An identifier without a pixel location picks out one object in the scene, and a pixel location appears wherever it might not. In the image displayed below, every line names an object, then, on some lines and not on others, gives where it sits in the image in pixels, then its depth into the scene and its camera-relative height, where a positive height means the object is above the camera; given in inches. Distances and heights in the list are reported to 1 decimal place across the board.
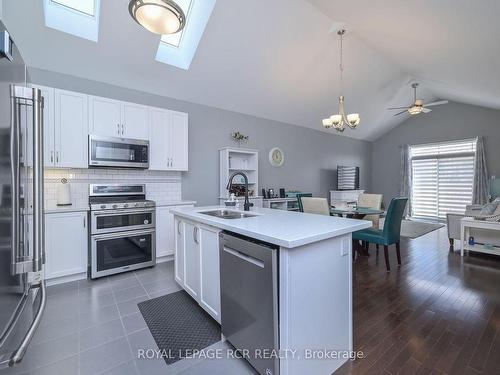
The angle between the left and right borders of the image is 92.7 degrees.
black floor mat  72.1 -47.9
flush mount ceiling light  62.6 +47.8
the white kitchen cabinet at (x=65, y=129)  113.5 +28.3
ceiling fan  192.4 +63.4
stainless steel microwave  123.0 +18.4
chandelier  150.8 +42.8
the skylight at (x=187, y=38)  128.6 +87.4
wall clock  224.1 +28.0
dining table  144.5 -16.3
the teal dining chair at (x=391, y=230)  126.6 -24.1
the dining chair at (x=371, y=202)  176.9 -12.6
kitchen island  51.4 -24.9
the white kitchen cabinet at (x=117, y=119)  125.4 +37.4
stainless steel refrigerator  35.9 -3.1
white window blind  269.1 +10.1
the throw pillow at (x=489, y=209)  153.4 -15.1
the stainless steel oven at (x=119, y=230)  118.2 -23.3
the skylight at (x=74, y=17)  110.3 +81.6
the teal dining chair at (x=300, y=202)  166.7 -11.4
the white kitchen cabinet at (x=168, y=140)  144.5 +29.1
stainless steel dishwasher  52.7 -27.5
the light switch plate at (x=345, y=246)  63.4 -16.2
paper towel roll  121.6 -4.0
